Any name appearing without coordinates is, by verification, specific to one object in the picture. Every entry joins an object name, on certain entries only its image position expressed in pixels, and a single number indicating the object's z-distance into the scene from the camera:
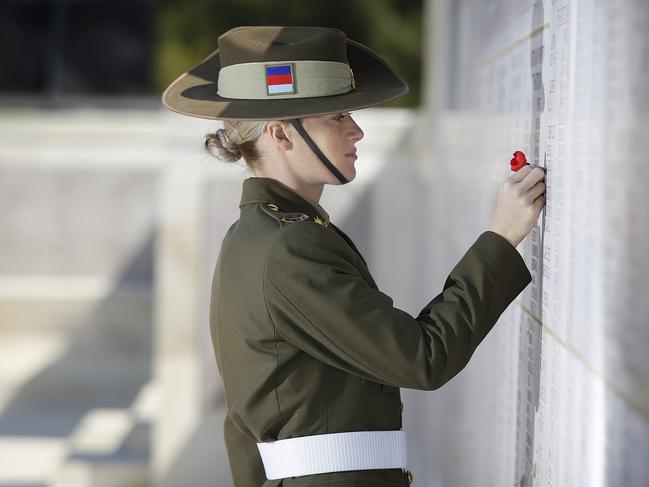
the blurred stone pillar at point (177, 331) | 11.61
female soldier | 6.11
